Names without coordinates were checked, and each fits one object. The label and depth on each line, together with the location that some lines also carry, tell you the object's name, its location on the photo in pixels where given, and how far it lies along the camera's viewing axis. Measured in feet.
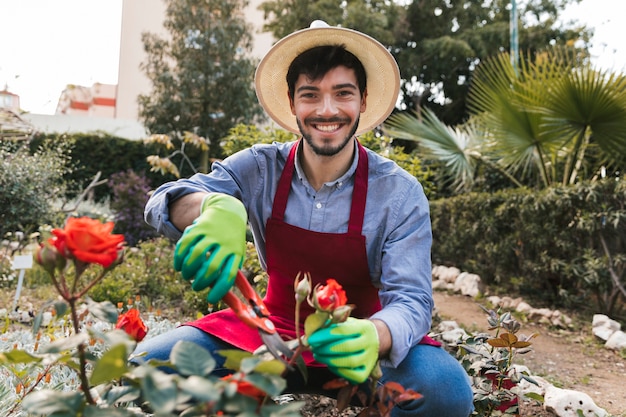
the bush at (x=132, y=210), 25.30
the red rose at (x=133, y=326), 3.55
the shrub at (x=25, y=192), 18.31
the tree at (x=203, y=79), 39.63
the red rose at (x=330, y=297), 2.83
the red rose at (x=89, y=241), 2.51
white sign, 10.59
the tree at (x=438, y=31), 44.83
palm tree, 14.64
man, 4.94
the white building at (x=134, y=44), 57.82
